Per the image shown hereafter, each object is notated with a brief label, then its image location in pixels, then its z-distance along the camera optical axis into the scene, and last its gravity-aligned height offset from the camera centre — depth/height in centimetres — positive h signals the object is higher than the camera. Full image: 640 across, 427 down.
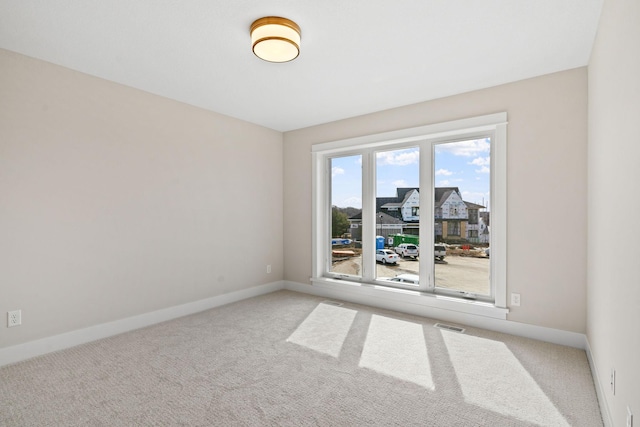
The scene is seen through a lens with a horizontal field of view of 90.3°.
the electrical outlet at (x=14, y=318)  262 -90
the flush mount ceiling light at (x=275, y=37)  221 +124
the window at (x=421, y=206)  347 +4
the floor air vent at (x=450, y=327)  331 -125
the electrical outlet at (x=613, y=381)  171 -93
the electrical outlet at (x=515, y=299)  319 -91
